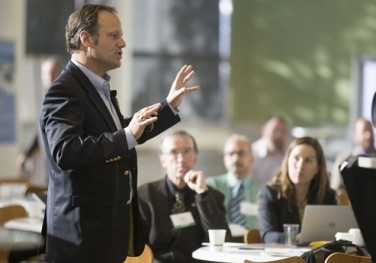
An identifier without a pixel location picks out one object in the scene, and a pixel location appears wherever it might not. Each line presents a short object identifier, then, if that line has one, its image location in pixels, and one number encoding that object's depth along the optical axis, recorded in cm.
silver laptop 969
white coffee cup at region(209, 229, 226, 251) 903
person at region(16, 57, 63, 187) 1692
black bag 827
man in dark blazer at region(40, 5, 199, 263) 628
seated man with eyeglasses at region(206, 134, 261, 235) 1237
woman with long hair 1046
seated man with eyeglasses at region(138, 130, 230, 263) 1012
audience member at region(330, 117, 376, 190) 1694
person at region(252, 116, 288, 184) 1654
